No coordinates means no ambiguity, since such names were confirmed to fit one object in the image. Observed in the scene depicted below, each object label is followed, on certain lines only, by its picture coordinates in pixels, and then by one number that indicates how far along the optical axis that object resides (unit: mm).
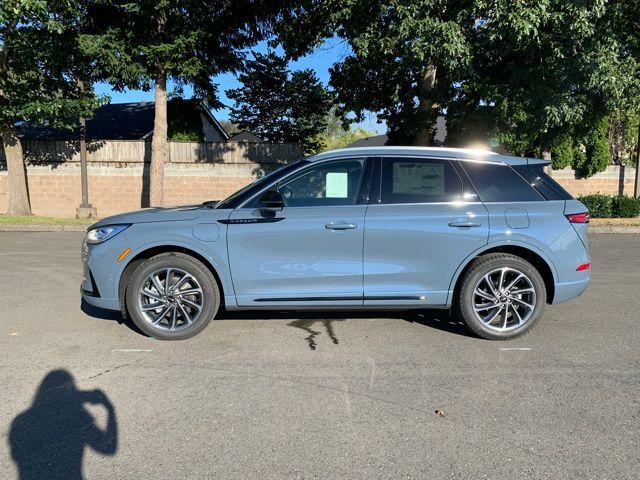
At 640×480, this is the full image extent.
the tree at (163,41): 14617
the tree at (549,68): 10258
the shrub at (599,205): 16016
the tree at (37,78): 14484
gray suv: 4551
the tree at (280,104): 27734
